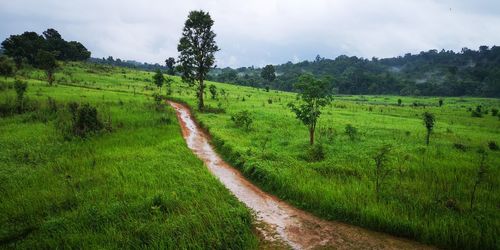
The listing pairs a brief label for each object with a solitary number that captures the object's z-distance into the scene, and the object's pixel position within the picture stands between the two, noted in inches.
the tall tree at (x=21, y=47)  3312.0
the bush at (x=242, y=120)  1135.6
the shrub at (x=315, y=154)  745.0
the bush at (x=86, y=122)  934.7
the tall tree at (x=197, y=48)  1590.8
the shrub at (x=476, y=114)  1897.0
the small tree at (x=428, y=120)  933.2
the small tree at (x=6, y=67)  2101.6
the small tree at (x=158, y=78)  2086.9
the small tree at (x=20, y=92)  1246.7
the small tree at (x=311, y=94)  891.4
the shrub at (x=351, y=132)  951.8
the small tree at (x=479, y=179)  483.8
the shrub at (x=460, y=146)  858.3
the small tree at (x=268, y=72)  4933.6
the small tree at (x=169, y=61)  5302.7
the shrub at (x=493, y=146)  904.3
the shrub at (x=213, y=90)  2123.3
